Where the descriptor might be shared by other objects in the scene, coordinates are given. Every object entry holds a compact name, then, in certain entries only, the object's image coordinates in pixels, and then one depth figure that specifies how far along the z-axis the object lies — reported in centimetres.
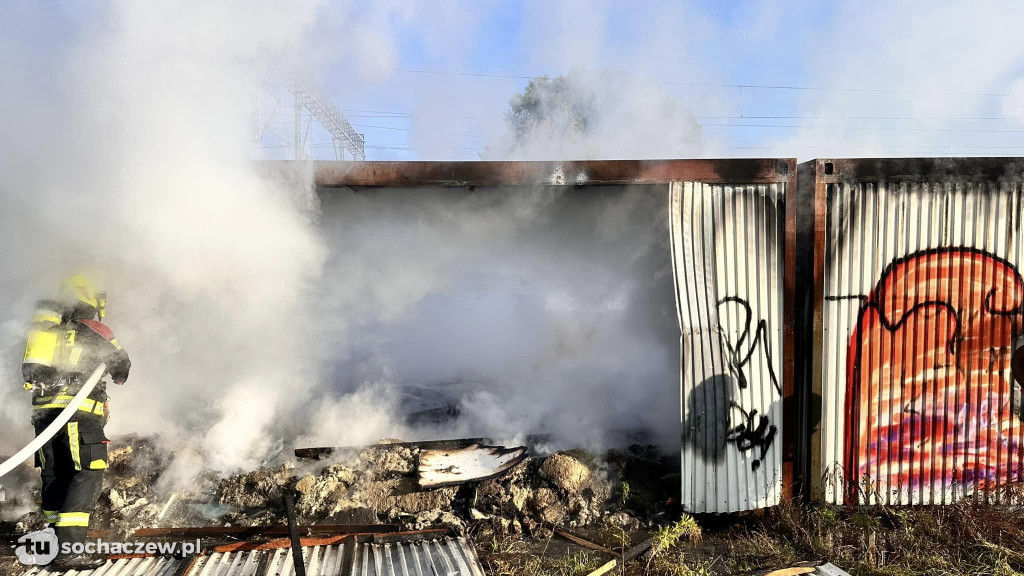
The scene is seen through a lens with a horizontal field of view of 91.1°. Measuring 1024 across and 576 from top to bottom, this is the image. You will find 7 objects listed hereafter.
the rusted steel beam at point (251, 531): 401
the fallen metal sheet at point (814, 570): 359
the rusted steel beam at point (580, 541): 399
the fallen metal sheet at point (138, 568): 354
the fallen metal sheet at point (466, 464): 468
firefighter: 363
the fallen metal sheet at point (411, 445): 511
